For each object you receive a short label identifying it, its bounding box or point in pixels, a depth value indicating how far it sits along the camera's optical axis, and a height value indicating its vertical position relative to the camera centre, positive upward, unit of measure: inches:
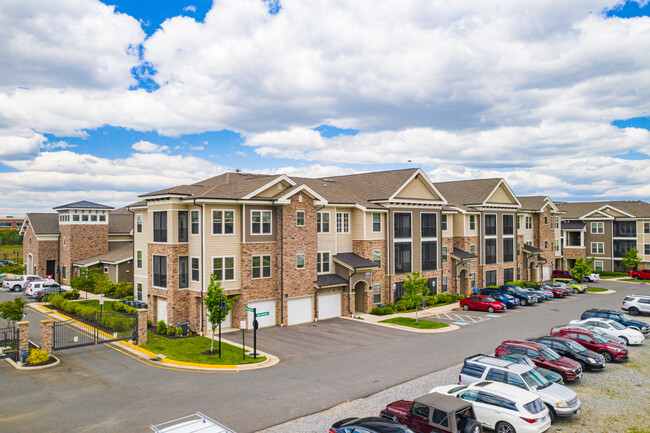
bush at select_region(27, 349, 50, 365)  855.7 -254.4
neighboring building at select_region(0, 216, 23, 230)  5672.2 +25.8
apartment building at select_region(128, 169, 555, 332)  1175.0 -69.8
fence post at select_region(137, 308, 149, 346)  1015.0 -234.8
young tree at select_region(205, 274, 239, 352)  949.8 -171.5
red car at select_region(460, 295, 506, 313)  1539.1 -295.8
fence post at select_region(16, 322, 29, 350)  869.8 -214.8
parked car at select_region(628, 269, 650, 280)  2460.6 -319.4
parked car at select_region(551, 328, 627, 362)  907.4 -262.8
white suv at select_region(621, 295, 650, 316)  1443.9 -286.0
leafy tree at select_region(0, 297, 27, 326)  959.6 -182.1
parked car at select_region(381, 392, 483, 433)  505.0 -228.1
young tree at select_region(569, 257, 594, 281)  2186.3 -255.9
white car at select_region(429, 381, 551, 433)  550.9 -240.7
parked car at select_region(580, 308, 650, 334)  1164.1 -270.7
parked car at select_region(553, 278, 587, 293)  2006.6 -314.0
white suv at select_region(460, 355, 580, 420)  611.8 -237.2
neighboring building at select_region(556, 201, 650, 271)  2623.0 -96.3
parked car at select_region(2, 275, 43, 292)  1883.6 -244.2
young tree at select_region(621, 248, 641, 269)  2503.7 -236.0
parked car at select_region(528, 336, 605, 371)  840.4 -258.3
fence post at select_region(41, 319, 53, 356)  893.2 -223.6
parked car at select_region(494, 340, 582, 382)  764.3 -248.4
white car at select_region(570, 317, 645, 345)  1059.3 -269.8
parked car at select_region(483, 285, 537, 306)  1692.9 -286.8
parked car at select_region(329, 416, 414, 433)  472.4 -221.3
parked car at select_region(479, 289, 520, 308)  1619.7 -291.8
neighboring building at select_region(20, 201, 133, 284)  1787.3 -79.2
